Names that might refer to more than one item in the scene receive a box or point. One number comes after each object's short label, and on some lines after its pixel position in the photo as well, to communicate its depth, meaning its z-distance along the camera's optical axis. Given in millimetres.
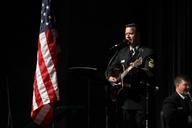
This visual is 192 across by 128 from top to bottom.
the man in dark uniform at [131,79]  11330
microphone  11679
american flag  10355
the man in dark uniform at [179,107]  11944
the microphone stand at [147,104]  11362
